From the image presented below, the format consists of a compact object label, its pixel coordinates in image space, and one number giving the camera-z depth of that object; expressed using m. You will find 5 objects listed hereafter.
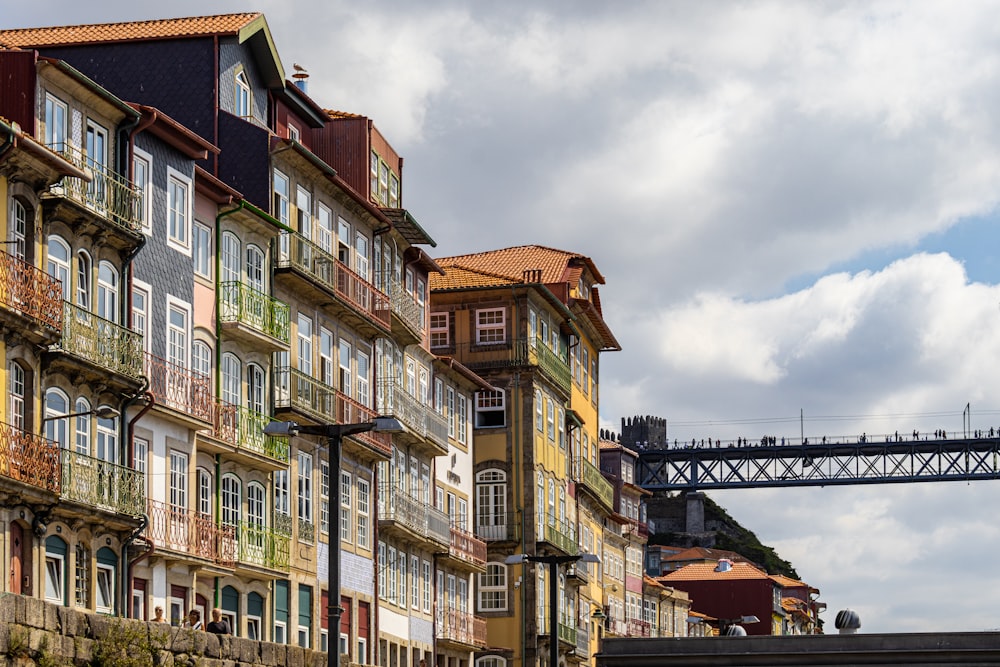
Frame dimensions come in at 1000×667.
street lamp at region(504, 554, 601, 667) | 53.09
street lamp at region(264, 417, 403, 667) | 34.88
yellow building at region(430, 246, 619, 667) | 81.81
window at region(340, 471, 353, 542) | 60.41
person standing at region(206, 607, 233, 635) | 41.67
